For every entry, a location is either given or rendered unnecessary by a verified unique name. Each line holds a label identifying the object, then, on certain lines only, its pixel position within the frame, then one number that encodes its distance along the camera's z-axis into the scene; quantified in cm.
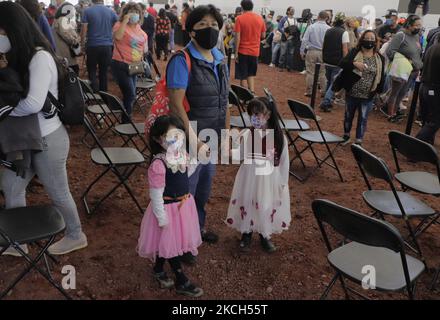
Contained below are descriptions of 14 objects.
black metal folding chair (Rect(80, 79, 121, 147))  517
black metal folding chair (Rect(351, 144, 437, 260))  283
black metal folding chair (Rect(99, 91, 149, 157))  424
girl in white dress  294
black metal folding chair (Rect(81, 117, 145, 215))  343
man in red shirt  747
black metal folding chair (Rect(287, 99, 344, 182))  448
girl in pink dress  237
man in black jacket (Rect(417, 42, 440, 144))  515
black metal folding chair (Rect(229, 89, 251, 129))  500
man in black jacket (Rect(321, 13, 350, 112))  741
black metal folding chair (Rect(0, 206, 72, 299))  222
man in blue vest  250
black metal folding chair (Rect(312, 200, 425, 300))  197
